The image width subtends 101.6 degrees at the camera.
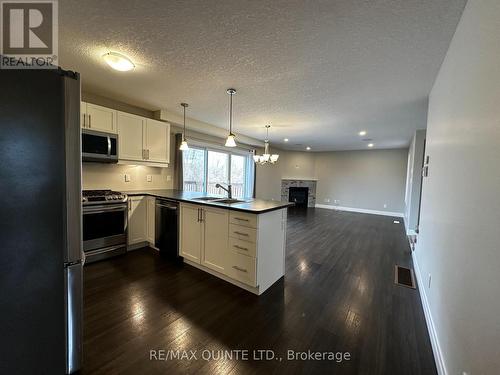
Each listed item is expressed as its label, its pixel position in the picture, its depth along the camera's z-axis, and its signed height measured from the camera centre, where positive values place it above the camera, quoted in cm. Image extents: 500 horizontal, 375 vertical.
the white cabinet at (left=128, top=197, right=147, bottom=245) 335 -79
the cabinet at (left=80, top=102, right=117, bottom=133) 282 +78
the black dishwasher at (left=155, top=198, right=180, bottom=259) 300 -82
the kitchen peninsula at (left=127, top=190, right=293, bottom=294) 222 -75
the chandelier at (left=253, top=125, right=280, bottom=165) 447 +43
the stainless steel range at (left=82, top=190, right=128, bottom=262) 279 -75
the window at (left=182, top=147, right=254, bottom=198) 480 +16
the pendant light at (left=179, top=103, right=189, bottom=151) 326 +46
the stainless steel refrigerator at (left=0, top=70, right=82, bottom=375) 96 -25
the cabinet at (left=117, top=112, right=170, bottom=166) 326 +58
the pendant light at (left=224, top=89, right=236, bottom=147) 286 +56
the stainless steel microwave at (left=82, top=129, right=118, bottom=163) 280 +36
